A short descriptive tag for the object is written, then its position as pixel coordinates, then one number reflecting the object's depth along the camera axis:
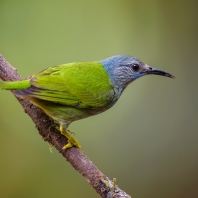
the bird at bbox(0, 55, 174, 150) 6.28
